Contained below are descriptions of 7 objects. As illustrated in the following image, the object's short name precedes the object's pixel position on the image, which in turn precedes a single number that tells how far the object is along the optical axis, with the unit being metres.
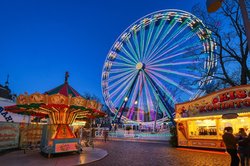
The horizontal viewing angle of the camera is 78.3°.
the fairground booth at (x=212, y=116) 8.60
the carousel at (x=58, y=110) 7.36
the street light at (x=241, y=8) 1.99
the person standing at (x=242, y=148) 4.61
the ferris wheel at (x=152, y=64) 13.88
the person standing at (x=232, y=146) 4.43
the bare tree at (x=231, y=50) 11.19
